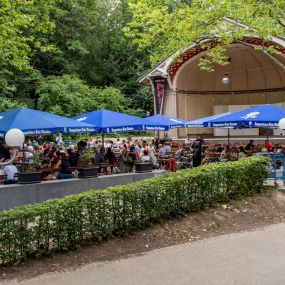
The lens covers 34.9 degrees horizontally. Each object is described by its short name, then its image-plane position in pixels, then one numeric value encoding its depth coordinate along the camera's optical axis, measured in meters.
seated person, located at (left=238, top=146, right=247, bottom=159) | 16.84
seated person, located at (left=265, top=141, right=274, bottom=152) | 16.20
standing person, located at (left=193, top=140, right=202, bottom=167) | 17.38
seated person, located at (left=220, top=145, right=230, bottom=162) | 17.30
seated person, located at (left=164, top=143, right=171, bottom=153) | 18.88
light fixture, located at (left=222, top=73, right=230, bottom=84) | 27.16
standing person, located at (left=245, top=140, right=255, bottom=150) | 18.85
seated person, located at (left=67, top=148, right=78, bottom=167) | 13.62
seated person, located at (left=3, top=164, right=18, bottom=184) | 10.73
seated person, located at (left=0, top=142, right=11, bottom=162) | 15.28
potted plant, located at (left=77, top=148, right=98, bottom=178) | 11.58
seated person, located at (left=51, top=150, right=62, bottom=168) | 13.09
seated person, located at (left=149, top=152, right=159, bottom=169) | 15.88
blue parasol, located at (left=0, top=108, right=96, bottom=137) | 11.55
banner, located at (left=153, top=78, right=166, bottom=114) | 28.47
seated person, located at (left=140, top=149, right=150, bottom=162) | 14.16
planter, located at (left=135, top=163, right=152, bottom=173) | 13.02
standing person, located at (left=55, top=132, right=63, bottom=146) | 25.78
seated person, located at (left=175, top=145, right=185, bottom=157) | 19.23
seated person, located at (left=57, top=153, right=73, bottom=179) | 12.27
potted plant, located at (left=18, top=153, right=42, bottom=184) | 10.33
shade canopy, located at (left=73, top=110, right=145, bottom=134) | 14.26
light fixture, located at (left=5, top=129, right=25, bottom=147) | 8.33
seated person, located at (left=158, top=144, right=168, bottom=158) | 18.45
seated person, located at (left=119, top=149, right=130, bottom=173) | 14.95
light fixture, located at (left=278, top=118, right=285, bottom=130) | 13.33
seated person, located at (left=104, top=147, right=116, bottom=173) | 15.57
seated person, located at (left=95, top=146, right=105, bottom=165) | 15.29
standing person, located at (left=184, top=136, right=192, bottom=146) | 23.97
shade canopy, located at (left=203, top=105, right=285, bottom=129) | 14.57
